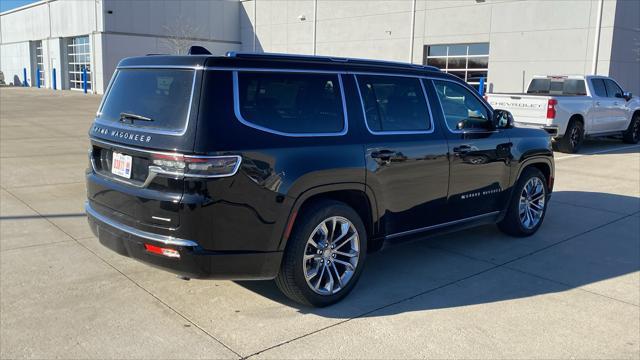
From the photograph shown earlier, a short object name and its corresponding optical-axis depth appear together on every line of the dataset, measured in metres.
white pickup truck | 13.55
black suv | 3.64
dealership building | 22.23
